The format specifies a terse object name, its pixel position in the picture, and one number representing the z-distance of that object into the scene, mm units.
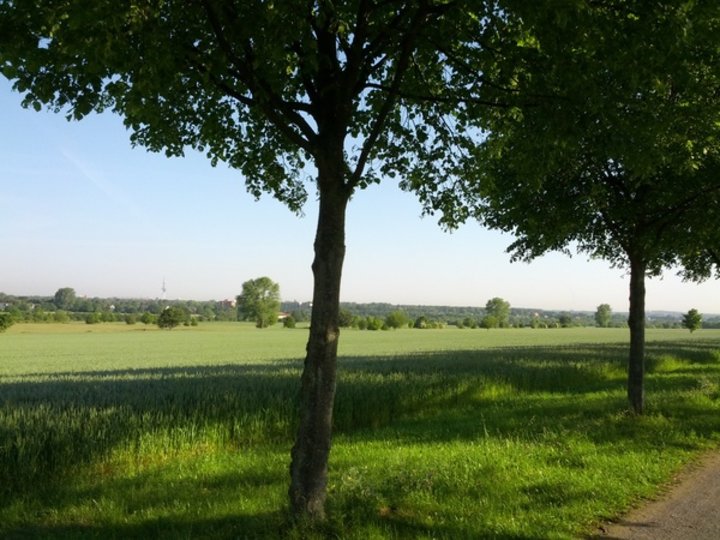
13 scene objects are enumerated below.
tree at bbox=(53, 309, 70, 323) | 105938
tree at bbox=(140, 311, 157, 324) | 108812
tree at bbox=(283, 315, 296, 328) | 115750
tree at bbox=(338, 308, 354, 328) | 119238
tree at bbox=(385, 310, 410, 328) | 119125
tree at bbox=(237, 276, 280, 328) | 130875
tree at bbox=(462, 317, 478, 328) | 132625
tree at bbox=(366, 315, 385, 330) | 113188
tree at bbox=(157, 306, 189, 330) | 99438
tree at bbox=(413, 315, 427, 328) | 123375
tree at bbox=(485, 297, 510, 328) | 174525
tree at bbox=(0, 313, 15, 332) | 75256
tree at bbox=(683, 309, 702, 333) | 80062
